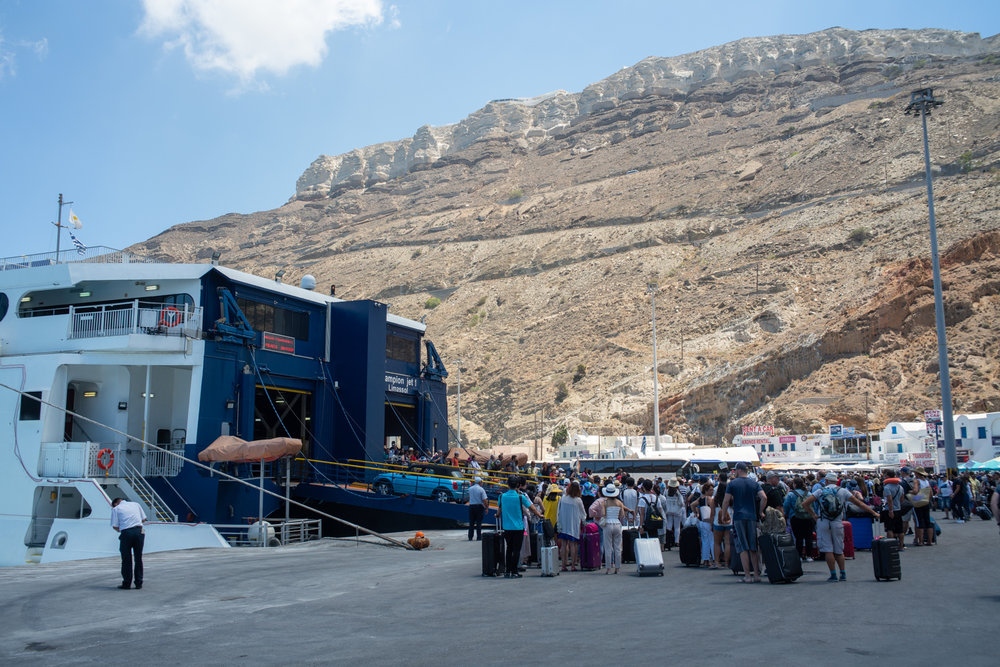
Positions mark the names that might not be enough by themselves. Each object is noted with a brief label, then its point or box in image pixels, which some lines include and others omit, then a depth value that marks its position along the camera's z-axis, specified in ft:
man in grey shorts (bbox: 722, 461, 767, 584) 36.40
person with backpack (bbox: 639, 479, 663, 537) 47.60
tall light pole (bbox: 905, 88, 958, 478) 82.64
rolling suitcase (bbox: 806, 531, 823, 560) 46.50
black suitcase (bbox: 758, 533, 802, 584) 35.73
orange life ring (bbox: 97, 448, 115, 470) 64.18
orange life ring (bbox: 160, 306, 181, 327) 68.08
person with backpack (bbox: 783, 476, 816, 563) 42.19
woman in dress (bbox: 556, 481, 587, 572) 42.96
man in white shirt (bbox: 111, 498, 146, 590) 35.27
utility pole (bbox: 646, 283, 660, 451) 157.97
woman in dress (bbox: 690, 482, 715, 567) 44.21
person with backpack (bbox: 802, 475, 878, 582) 36.42
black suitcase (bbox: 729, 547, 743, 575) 39.58
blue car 72.95
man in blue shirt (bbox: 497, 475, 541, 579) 41.42
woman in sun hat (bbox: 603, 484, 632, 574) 42.42
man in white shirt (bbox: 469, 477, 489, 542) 61.41
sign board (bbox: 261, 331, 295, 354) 75.61
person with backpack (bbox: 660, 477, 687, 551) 52.49
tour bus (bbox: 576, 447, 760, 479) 128.26
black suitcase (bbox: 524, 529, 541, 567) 46.21
